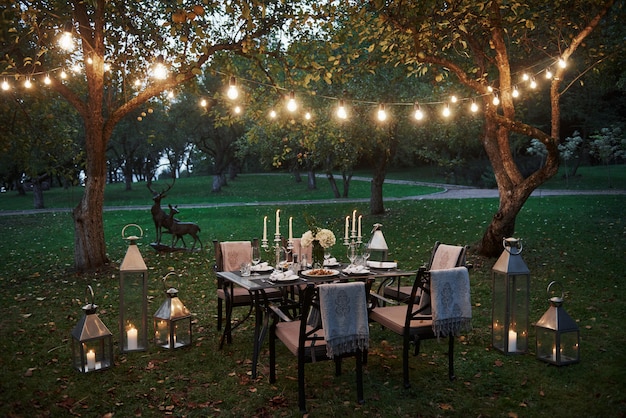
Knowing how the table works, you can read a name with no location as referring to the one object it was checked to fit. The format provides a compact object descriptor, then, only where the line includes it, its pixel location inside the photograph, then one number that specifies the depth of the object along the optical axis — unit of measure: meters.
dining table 5.05
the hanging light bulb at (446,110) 7.82
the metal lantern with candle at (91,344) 4.95
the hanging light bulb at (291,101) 6.81
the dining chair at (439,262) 5.65
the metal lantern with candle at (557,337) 4.98
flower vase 5.55
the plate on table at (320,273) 5.36
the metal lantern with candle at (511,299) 5.28
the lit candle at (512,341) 5.41
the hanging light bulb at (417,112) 7.65
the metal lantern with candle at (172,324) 5.64
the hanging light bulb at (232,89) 6.15
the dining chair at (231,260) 6.19
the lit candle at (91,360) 5.07
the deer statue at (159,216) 12.08
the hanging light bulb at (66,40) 7.20
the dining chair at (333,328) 4.20
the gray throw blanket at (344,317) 4.20
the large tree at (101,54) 9.12
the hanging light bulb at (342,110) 7.05
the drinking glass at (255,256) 5.73
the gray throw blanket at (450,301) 4.65
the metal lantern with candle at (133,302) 5.49
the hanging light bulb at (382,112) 7.23
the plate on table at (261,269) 5.71
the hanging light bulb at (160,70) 7.34
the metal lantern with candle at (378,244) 6.73
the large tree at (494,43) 8.25
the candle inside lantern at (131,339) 5.62
